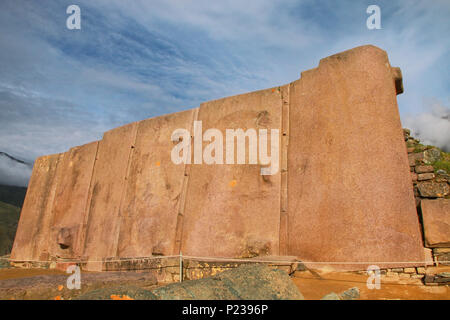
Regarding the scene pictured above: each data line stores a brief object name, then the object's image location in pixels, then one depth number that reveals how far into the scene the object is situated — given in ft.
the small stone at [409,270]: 12.84
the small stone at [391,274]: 12.92
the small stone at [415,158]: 15.33
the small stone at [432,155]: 15.07
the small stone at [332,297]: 9.64
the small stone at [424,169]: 14.82
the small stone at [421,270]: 12.69
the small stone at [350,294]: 10.46
